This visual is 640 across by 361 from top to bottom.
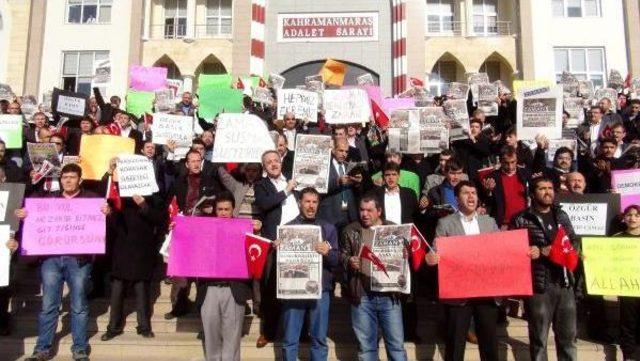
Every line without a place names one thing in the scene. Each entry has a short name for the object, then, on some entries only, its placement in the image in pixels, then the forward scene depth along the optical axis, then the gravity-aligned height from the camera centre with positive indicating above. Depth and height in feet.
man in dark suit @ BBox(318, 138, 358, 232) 21.33 +1.77
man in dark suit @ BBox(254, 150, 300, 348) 19.29 +1.47
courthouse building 69.82 +27.18
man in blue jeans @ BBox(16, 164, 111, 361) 19.27 -1.79
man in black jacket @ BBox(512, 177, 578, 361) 17.17 -1.46
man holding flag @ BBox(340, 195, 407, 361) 17.17 -1.84
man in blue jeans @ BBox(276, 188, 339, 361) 17.42 -2.03
